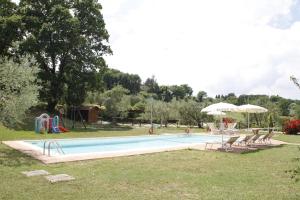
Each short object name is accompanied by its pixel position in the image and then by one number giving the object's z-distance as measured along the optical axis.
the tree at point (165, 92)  105.69
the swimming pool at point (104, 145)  14.15
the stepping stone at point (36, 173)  10.09
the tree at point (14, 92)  13.85
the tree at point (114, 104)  45.94
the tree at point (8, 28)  31.65
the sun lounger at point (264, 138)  20.48
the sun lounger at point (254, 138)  19.16
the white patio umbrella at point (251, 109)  21.76
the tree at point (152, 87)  107.46
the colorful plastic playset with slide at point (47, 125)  26.31
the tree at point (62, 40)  34.72
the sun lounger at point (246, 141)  18.77
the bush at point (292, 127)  30.55
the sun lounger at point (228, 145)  16.98
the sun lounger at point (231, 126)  32.12
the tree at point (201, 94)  92.59
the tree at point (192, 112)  41.09
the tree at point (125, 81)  99.31
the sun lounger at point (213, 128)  30.14
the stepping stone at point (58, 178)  9.25
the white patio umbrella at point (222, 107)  20.25
